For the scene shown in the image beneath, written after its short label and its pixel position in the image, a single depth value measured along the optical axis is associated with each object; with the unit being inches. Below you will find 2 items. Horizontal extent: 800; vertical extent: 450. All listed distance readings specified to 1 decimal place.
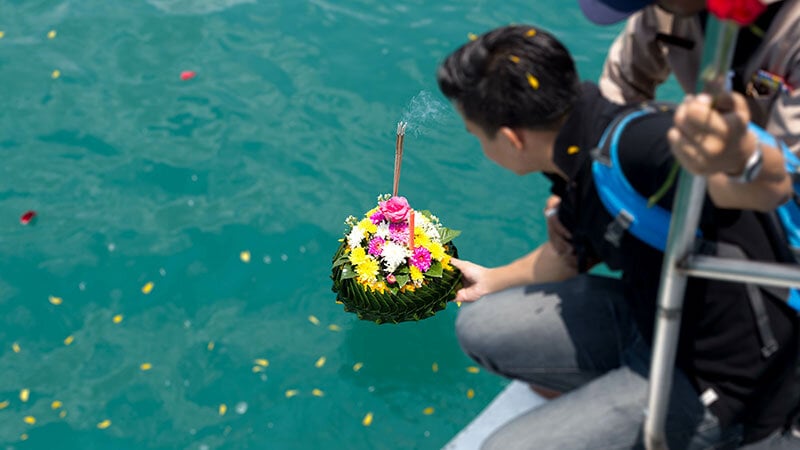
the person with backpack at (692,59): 96.3
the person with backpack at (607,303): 86.5
